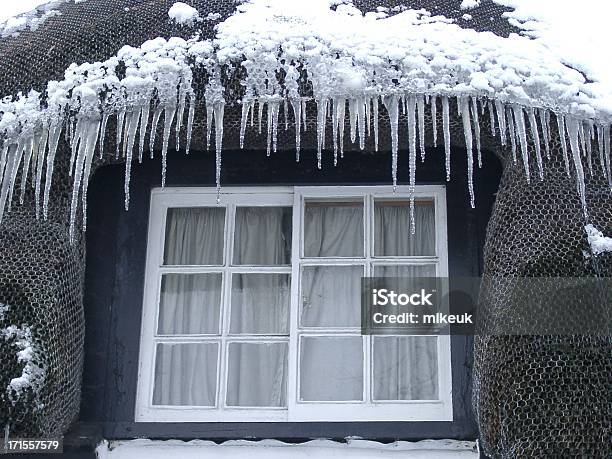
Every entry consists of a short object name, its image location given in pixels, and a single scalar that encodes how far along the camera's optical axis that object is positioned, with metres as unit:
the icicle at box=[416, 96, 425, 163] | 3.71
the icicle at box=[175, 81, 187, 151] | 3.77
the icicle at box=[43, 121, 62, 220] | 3.86
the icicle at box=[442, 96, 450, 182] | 3.71
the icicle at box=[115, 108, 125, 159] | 3.81
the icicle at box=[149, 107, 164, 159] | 3.80
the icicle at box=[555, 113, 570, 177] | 3.69
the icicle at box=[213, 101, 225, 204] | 3.76
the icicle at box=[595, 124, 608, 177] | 3.74
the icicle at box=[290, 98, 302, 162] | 3.74
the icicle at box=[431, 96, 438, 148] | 3.71
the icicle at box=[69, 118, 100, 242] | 3.84
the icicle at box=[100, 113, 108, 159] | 3.83
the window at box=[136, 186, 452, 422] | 3.99
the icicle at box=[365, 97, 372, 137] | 3.71
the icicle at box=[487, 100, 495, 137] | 3.71
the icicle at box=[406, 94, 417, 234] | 3.70
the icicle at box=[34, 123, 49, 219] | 3.88
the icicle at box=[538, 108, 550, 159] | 3.71
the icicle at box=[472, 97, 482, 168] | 3.71
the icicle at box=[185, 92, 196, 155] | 3.77
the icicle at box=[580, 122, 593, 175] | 3.72
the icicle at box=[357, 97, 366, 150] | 3.71
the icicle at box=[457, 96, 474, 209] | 3.71
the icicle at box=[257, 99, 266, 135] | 3.76
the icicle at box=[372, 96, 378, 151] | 3.71
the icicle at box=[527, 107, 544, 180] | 3.68
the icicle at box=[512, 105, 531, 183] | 3.69
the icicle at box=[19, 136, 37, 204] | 3.91
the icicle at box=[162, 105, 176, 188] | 3.79
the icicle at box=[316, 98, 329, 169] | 3.71
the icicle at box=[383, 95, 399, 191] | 3.71
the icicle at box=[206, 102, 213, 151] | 3.77
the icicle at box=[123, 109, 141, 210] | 3.80
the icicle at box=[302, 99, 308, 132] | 3.75
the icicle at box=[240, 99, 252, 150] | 3.76
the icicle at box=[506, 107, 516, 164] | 3.72
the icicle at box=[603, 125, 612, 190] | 3.74
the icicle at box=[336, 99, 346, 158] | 3.72
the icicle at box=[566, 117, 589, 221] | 3.62
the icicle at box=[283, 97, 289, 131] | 3.75
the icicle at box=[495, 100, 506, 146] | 3.70
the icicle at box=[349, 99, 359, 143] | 3.71
